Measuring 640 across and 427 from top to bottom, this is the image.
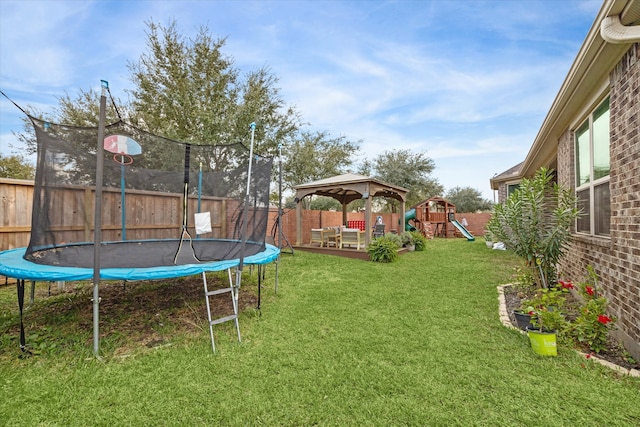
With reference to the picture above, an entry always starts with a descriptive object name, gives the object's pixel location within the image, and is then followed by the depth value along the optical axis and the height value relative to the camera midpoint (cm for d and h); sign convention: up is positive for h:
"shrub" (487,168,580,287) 332 -3
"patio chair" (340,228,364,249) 809 -52
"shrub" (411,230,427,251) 959 -74
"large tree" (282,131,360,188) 1647 +379
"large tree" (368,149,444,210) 1941 +344
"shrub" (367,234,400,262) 728 -80
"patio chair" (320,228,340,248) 878 -51
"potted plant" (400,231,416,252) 940 -70
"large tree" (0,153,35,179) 1441 +255
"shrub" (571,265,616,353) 246 -91
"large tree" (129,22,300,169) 1047 +480
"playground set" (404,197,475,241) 1459 -1
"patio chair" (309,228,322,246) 920 -53
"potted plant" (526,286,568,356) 241 -94
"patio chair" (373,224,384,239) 913 -37
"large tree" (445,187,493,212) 2362 +160
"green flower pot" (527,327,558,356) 240 -104
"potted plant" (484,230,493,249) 1054 -89
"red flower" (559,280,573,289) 274 -62
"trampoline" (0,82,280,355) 273 +16
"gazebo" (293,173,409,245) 790 +93
